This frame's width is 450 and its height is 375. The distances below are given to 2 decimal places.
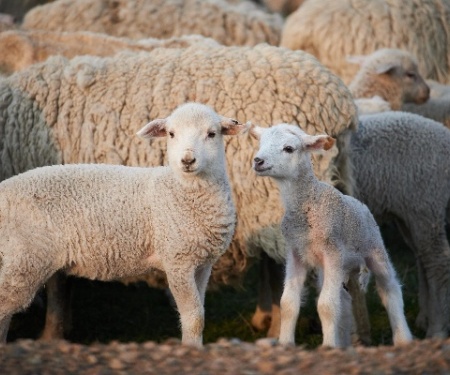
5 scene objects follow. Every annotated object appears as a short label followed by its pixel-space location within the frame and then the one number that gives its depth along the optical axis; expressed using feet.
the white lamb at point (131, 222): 39.45
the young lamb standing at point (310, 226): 38.75
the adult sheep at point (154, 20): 74.02
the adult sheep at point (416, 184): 51.24
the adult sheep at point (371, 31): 73.41
